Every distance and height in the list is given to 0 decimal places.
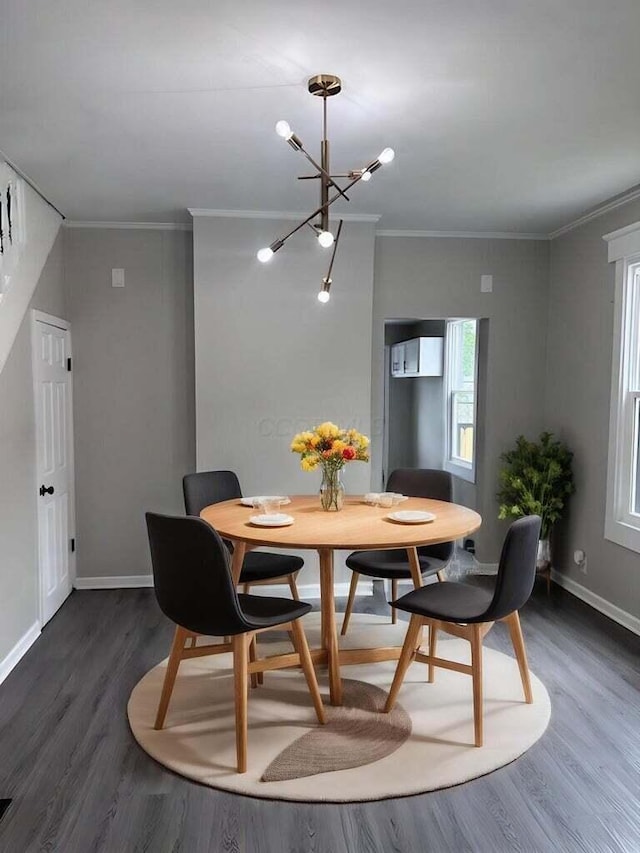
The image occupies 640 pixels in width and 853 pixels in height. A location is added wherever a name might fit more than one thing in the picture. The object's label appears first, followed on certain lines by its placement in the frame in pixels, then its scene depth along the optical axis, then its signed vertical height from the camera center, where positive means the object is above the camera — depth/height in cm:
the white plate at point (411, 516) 271 -57
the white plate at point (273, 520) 262 -56
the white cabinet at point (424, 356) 602 +35
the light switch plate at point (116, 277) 420 +78
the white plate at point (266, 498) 316 -56
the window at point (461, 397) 558 -5
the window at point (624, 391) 361 +1
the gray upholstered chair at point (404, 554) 312 -88
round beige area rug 218 -138
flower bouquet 286 -27
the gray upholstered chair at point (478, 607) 233 -87
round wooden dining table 240 -59
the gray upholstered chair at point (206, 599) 216 -76
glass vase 299 -50
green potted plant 415 -62
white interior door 361 -43
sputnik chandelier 215 +84
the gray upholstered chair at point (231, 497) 305 -65
